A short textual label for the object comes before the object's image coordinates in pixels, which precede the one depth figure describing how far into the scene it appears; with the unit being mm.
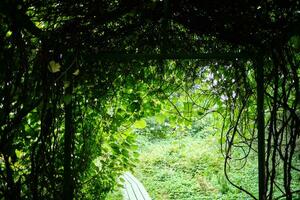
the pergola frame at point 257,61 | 5880
